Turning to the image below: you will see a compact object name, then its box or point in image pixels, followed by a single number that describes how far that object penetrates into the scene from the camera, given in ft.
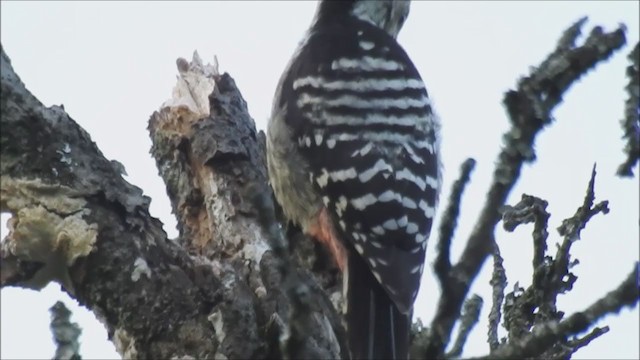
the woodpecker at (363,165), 22.74
